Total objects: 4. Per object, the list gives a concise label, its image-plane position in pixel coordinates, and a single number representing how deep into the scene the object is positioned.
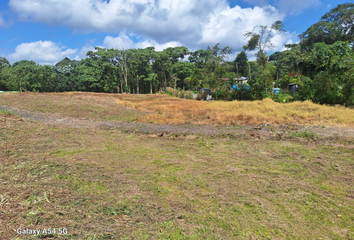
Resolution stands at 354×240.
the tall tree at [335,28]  38.47
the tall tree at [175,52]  58.96
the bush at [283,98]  19.80
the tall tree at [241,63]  61.88
